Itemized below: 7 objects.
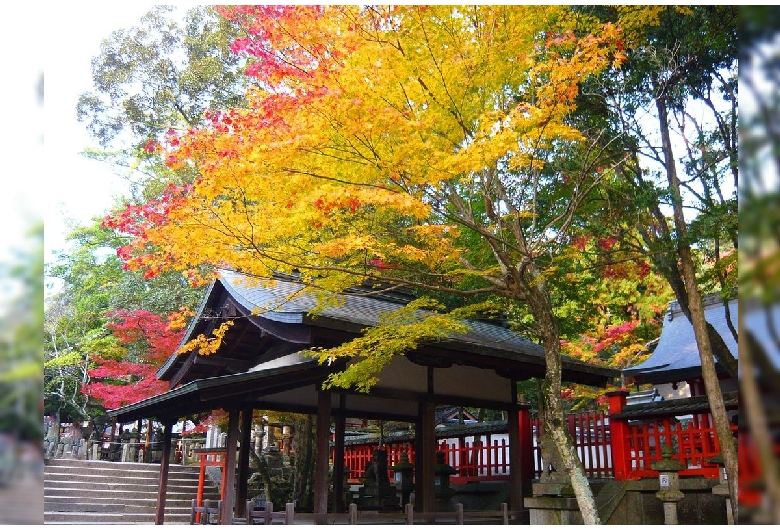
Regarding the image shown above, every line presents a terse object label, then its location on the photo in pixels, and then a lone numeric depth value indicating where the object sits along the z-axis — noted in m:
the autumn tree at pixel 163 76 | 21.41
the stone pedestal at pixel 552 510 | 8.32
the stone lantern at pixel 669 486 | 7.91
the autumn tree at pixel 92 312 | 18.58
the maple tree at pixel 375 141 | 6.35
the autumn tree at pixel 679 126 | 7.81
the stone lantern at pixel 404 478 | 10.81
